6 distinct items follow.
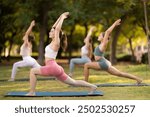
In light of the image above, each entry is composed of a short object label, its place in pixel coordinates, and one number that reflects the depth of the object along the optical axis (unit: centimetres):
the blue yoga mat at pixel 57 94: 1410
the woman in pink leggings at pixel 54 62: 1348
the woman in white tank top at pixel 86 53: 1851
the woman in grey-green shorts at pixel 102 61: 1522
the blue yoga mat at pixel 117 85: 1661
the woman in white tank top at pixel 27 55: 1798
